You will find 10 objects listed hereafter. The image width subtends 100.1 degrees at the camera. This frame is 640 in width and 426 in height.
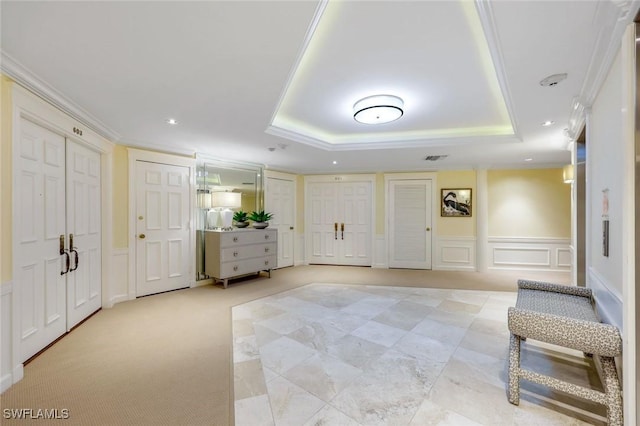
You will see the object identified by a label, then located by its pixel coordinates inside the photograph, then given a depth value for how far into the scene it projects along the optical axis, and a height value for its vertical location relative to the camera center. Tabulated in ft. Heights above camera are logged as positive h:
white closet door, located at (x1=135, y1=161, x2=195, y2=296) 12.98 -0.72
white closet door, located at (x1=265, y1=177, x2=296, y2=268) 19.16 +0.14
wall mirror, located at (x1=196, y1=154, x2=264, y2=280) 15.03 +1.44
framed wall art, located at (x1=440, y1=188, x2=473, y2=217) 19.04 +0.75
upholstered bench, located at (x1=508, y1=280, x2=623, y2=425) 4.73 -2.40
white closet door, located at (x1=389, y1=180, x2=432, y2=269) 19.79 -0.85
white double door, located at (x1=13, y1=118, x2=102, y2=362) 7.03 -0.61
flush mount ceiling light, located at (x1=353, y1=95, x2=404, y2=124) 9.04 +3.63
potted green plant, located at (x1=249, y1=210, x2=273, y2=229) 16.84 -0.38
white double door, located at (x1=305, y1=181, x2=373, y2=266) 20.80 -0.73
